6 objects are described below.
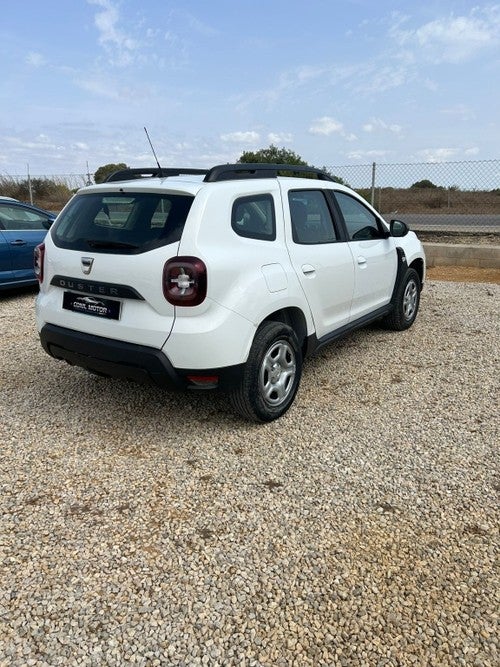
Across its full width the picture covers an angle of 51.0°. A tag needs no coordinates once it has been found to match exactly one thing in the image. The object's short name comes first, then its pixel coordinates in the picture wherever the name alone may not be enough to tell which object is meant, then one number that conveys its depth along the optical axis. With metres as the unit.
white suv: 3.12
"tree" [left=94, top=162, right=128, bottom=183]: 24.97
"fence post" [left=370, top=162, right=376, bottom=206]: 11.60
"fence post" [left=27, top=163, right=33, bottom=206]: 16.71
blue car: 7.37
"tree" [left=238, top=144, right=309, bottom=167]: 20.02
